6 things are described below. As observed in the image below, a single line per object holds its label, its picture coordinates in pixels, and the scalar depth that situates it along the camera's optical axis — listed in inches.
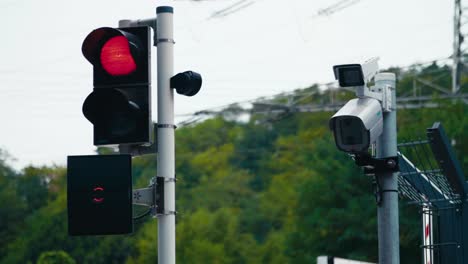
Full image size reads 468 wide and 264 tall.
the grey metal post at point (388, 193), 550.9
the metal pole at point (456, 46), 2943.7
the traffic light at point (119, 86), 533.9
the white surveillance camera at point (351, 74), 529.9
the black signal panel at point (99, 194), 522.4
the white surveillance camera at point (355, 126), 520.4
